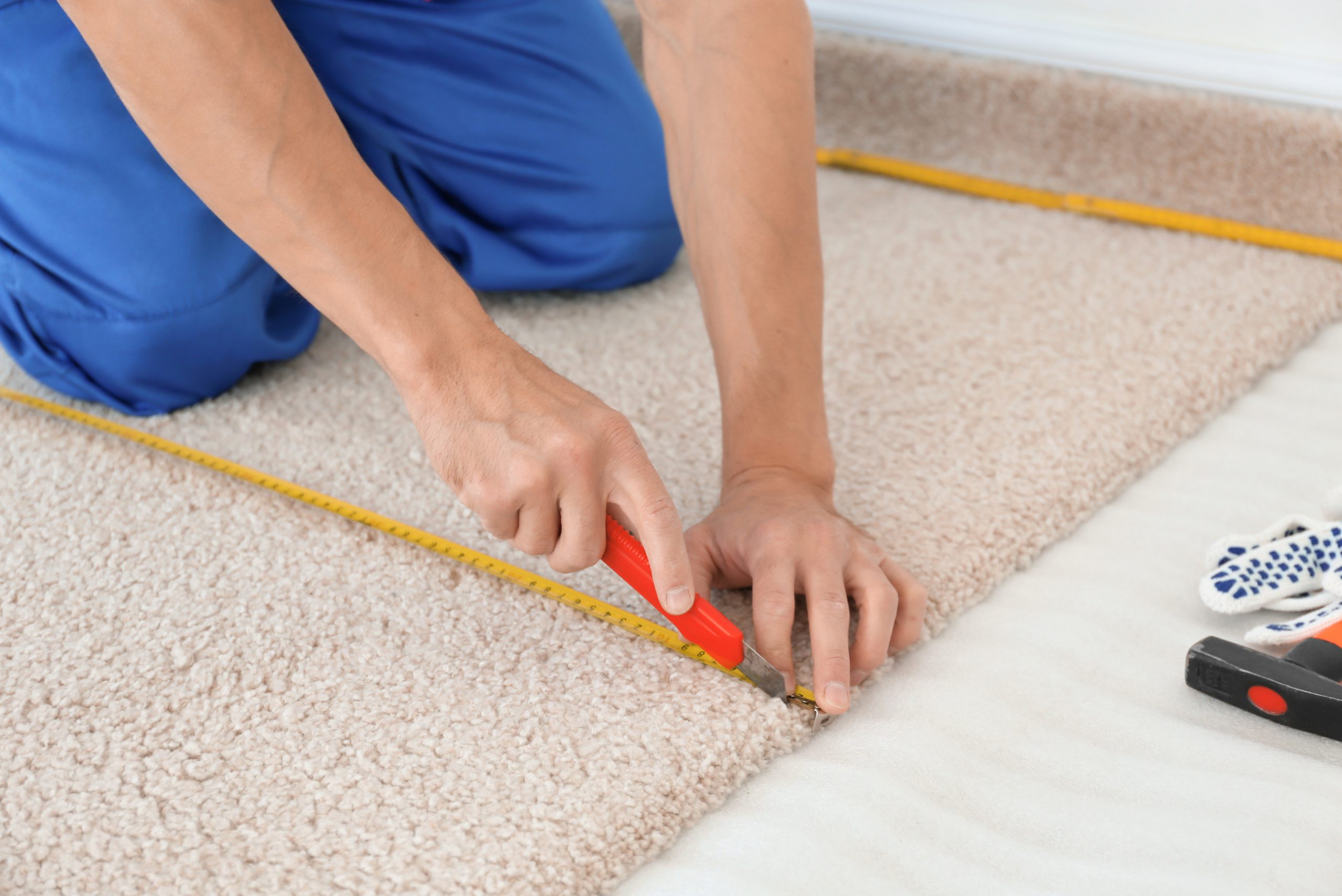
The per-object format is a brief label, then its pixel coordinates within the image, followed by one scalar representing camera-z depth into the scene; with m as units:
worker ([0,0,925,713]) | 0.79
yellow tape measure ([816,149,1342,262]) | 1.56
